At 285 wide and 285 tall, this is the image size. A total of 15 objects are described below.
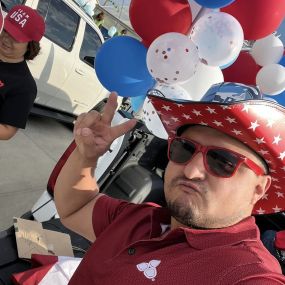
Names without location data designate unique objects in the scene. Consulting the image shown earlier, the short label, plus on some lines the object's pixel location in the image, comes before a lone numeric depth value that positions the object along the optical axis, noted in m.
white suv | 3.63
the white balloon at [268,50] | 1.57
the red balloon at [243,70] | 1.58
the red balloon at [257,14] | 1.39
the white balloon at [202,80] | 1.48
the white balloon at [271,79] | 1.45
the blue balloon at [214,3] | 1.34
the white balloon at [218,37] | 1.34
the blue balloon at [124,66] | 1.54
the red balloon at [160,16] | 1.41
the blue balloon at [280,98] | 1.54
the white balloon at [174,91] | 1.44
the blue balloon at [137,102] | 1.77
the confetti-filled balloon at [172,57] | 1.35
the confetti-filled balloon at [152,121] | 1.56
